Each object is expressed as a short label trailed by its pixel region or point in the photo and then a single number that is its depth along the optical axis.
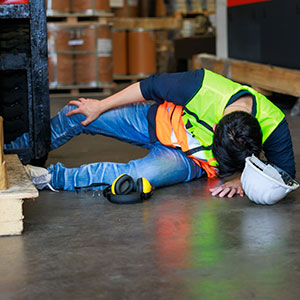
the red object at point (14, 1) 3.69
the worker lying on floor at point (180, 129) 3.14
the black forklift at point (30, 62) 3.75
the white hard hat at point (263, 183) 3.11
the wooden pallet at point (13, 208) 2.80
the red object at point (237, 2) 8.14
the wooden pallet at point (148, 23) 10.75
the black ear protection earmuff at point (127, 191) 3.35
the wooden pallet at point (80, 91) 9.19
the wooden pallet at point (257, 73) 6.76
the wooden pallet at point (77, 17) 9.00
